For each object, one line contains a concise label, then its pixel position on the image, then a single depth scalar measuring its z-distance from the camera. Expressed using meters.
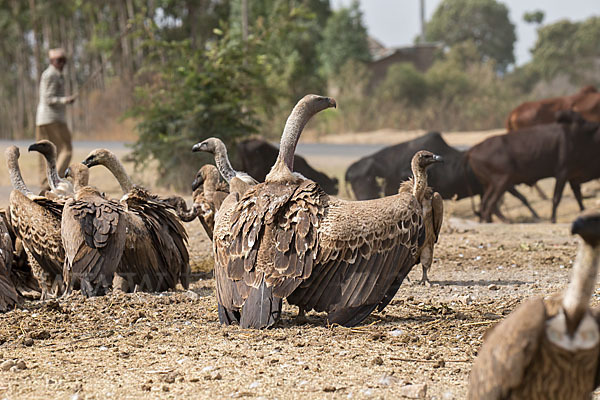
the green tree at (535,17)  116.56
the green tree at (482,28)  144.62
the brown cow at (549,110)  36.03
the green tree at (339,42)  89.25
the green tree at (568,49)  101.06
